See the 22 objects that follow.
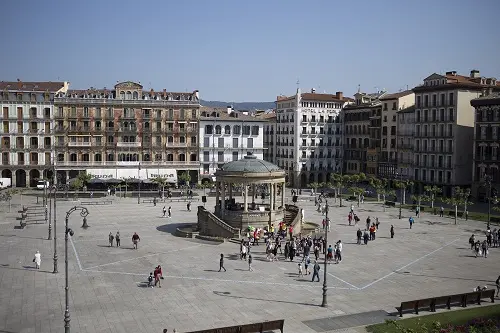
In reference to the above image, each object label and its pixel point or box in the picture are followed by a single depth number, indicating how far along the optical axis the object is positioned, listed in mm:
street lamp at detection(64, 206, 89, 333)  24938
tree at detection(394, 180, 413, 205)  76875
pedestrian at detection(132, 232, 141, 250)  46781
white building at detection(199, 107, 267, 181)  107250
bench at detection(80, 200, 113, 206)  79931
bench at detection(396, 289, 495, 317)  29953
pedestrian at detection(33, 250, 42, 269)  39312
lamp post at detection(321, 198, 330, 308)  31297
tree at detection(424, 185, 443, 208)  71144
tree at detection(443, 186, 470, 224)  66375
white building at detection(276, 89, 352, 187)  115062
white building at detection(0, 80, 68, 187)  98875
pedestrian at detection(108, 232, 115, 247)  47906
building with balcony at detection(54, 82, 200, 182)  99750
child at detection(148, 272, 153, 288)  35250
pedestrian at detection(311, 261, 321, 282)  36888
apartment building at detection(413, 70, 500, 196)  87625
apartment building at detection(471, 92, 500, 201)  80875
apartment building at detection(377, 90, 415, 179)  101875
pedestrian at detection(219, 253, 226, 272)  39281
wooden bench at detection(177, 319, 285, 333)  25672
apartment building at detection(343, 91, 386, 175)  107812
